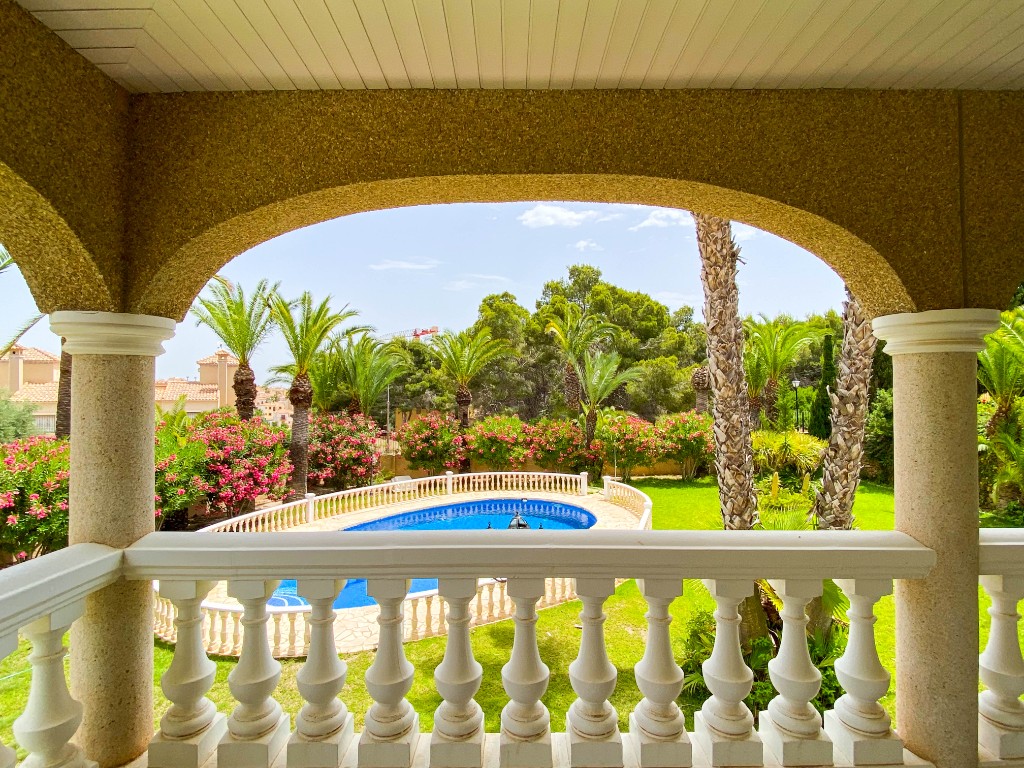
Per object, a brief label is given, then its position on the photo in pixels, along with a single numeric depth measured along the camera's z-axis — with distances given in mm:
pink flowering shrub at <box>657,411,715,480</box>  15766
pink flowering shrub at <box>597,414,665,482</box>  15766
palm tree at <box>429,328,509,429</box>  16531
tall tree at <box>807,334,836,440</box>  17422
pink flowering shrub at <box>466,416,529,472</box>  15625
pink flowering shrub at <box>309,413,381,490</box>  13836
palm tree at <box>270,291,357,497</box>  12633
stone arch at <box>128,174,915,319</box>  1815
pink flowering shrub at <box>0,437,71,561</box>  6379
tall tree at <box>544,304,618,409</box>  17062
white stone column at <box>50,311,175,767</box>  1632
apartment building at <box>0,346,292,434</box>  17562
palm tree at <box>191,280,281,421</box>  12227
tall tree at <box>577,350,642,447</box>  16469
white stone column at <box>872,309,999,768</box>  1621
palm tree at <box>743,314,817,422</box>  15938
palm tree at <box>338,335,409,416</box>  16016
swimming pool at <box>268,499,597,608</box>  11734
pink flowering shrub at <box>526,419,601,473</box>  15828
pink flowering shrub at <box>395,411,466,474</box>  15648
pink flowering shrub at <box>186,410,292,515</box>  10031
